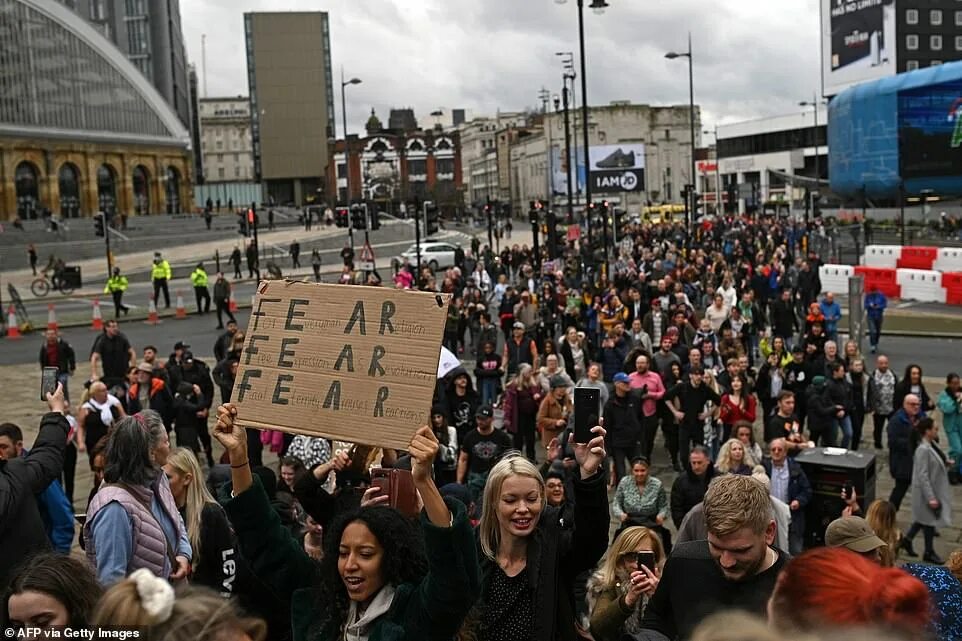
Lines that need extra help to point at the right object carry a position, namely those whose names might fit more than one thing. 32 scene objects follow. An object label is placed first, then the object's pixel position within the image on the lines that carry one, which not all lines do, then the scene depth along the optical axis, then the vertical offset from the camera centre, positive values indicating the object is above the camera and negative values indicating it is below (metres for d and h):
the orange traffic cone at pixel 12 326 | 29.26 -2.71
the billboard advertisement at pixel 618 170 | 72.88 +2.52
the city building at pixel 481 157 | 129.88 +7.33
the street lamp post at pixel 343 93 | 43.07 +5.24
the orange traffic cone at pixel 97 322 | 30.05 -2.76
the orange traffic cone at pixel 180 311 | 32.01 -2.74
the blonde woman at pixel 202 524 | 4.93 -1.48
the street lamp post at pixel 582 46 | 26.31 +4.20
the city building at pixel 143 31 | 110.00 +21.28
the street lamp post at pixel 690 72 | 41.26 +5.46
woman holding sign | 3.45 -1.24
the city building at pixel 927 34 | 92.69 +14.34
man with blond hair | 3.71 -1.33
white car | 47.42 -1.91
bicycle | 43.09 -2.38
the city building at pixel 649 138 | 99.56 +6.63
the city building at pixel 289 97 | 135.12 +16.24
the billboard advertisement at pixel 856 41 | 89.50 +13.59
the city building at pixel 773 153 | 99.94 +4.73
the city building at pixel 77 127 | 79.62 +8.69
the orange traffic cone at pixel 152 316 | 30.95 -2.74
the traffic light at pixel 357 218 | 34.41 -0.04
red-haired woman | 2.06 -0.83
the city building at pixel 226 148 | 156.12 +11.36
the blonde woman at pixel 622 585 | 4.24 -1.78
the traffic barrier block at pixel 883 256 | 32.72 -1.97
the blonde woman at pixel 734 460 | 8.30 -2.09
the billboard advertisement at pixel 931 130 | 50.19 +3.09
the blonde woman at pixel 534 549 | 3.84 -1.30
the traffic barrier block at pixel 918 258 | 31.42 -2.00
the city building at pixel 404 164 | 125.50 +6.38
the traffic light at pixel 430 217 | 32.50 -0.13
